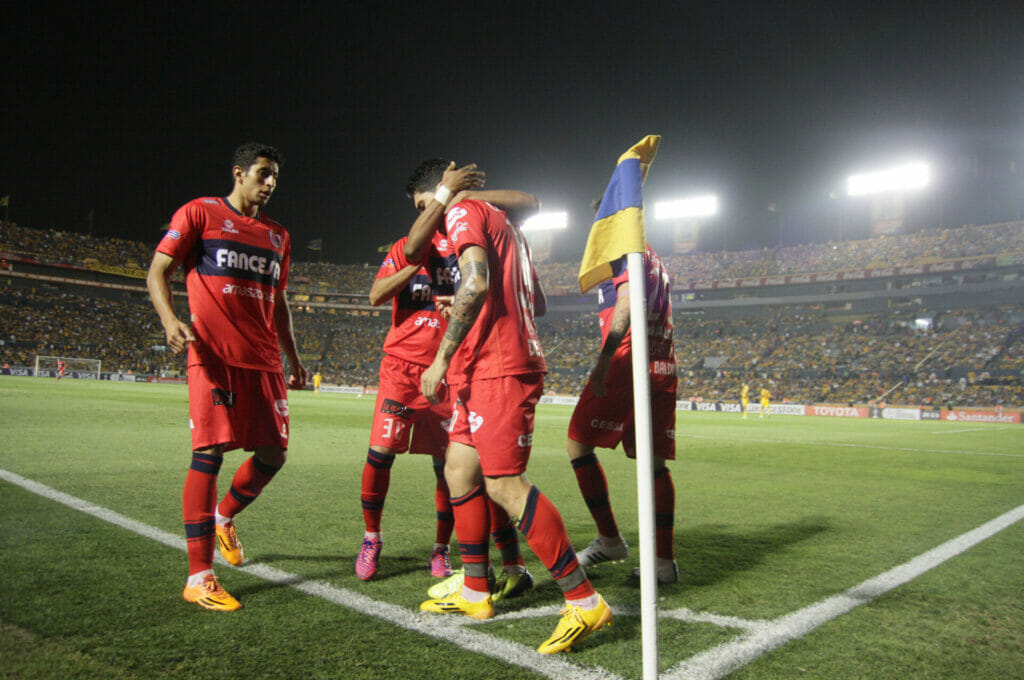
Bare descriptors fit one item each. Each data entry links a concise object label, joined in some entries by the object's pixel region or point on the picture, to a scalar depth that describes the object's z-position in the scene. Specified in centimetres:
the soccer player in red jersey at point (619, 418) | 363
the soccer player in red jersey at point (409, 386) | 354
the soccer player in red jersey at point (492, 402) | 257
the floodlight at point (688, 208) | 5416
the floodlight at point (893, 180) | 4638
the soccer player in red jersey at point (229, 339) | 309
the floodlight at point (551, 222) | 6034
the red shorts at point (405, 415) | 375
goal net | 4278
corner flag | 186
